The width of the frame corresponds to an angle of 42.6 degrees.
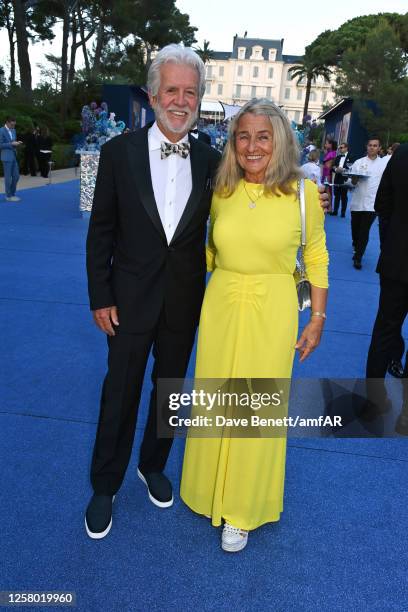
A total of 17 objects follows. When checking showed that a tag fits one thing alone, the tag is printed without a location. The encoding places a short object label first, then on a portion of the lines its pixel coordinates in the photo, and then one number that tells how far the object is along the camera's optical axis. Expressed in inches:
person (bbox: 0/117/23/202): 436.5
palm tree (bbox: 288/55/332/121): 2026.3
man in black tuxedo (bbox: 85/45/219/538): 79.2
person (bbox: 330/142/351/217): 445.7
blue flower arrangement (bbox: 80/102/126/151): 412.2
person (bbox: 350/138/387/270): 301.6
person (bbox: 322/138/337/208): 506.0
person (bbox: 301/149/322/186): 376.0
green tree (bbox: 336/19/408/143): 1154.7
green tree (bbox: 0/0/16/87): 1091.3
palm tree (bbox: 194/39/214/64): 2674.7
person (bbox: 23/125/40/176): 670.1
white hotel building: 3376.0
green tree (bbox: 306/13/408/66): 1879.9
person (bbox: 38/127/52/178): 687.1
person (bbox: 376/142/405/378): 146.3
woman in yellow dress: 78.7
